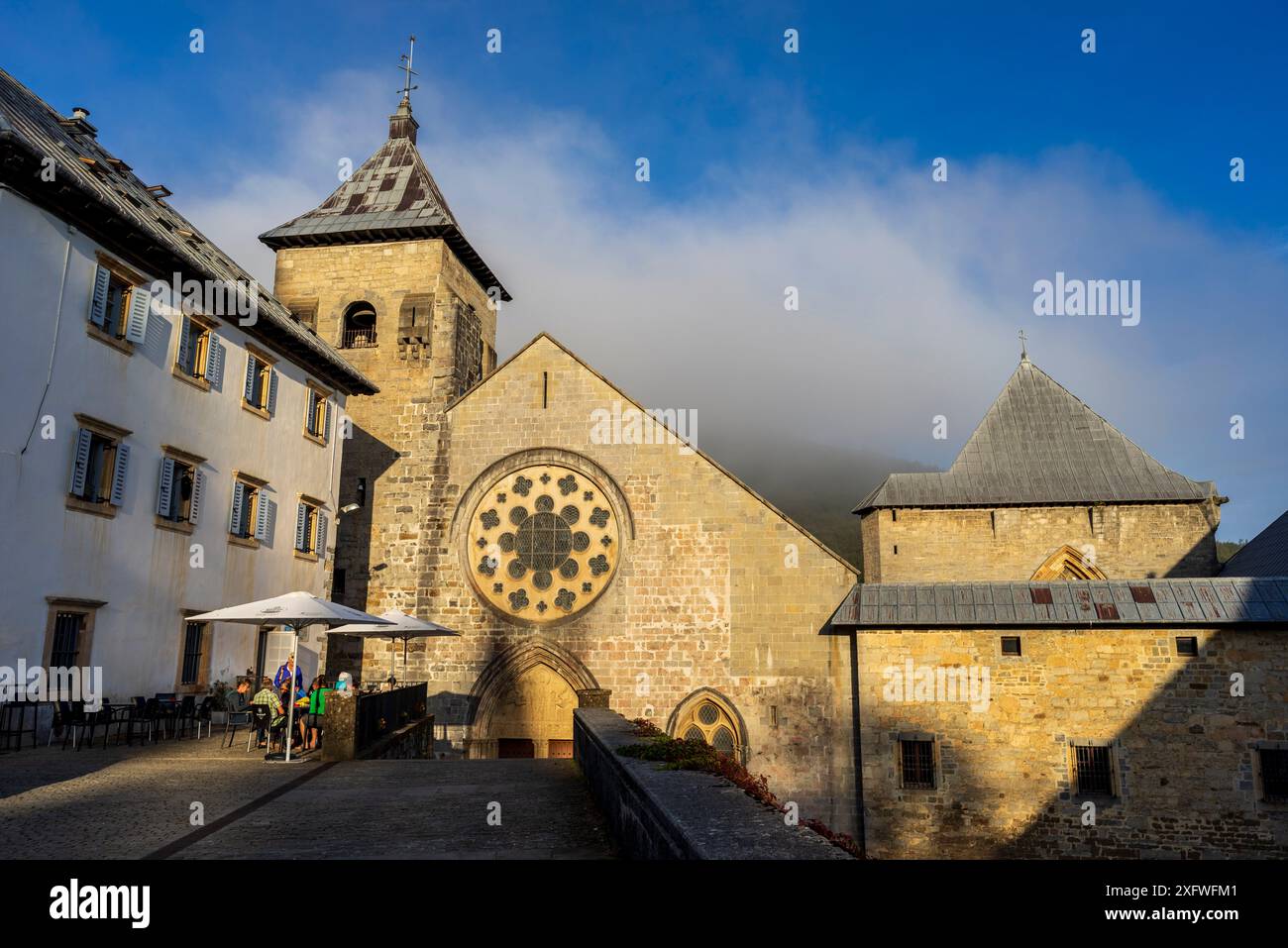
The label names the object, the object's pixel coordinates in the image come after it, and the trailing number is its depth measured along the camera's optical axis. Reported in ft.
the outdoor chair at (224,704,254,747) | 51.62
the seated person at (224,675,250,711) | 55.01
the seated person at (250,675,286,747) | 47.09
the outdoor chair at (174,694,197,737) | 53.11
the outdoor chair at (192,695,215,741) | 54.44
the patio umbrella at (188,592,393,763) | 44.42
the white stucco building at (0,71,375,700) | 45.83
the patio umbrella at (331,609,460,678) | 58.18
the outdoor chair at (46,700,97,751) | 46.19
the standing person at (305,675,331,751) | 49.68
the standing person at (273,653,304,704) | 49.39
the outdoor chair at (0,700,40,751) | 44.00
